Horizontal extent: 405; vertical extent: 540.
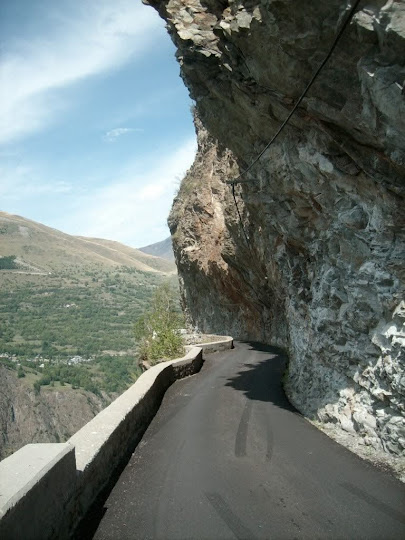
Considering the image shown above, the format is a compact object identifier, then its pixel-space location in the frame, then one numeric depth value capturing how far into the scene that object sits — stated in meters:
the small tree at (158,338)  21.83
